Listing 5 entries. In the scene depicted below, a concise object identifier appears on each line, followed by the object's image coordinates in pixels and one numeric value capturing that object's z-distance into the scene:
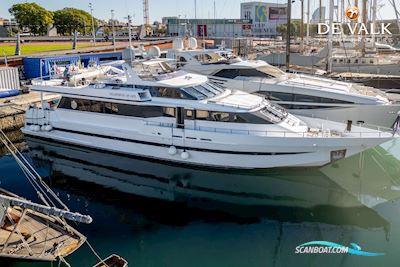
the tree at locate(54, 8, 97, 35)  82.31
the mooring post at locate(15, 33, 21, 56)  35.32
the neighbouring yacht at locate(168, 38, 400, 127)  16.70
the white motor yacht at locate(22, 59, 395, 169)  13.85
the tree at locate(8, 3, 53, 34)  74.62
